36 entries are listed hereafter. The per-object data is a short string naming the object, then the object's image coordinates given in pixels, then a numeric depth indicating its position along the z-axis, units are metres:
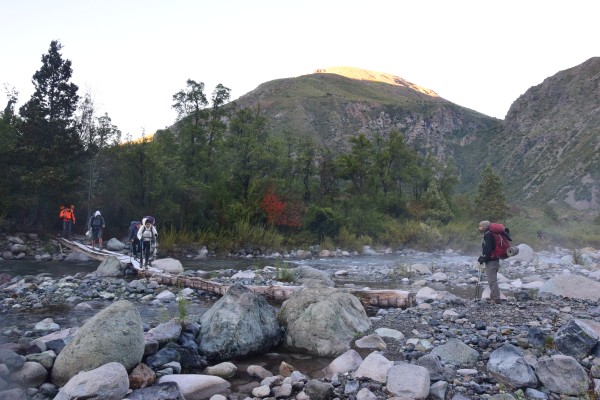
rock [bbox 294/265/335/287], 13.26
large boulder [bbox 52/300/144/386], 5.52
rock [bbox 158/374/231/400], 5.40
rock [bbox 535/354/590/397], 5.08
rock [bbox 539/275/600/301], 10.67
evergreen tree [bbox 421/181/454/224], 35.84
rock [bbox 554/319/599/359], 5.95
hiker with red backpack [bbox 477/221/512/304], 10.23
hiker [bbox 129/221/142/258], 16.42
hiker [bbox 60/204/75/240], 22.56
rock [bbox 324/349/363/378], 6.09
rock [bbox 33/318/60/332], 8.11
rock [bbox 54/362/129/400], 4.77
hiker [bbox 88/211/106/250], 19.14
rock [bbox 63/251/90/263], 19.83
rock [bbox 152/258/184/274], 15.66
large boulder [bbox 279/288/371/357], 7.20
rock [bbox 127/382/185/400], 4.84
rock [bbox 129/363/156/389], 5.50
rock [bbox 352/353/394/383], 5.64
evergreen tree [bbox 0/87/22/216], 22.58
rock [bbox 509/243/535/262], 21.97
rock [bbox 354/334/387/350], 7.02
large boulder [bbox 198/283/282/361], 6.94
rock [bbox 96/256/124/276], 14.57
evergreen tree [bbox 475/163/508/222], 39.00
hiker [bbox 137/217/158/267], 14.05
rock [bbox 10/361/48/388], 5.32
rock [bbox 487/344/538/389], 5.29
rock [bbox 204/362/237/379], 6.16
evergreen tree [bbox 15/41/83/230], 23.11
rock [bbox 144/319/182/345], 6.63
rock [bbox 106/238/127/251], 22.17
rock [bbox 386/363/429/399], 5.14
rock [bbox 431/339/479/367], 6.07
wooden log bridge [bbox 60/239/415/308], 10.09
